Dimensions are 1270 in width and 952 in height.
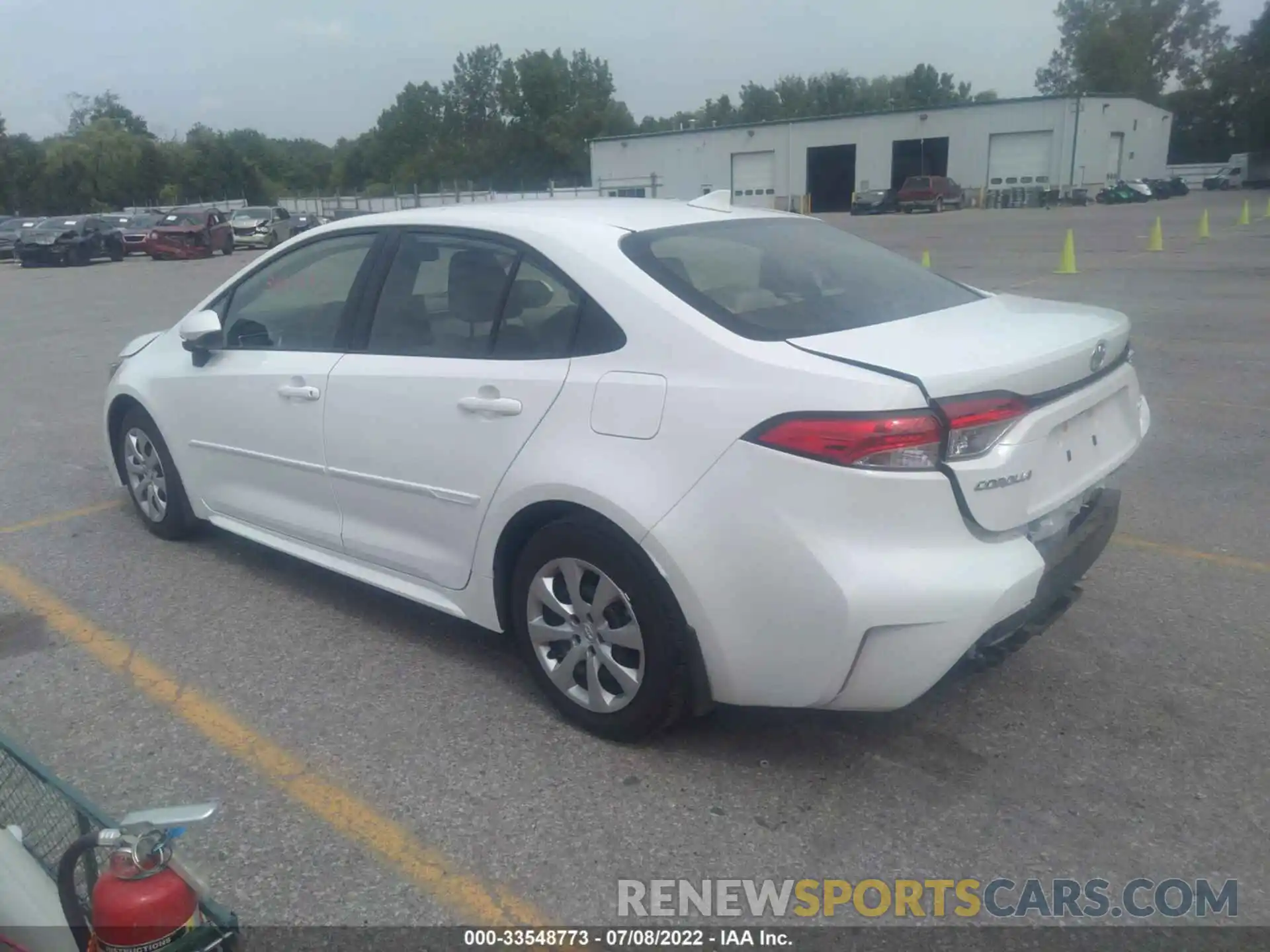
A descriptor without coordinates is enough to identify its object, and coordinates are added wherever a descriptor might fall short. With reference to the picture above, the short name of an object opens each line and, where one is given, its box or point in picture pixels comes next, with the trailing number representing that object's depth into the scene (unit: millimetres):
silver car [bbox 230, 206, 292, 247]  36250
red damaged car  31734
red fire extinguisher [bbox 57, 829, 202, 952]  1799
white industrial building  57656
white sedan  2785
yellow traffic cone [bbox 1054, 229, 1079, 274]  17812
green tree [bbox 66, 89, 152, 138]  110312
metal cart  1967
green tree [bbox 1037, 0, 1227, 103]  95312
